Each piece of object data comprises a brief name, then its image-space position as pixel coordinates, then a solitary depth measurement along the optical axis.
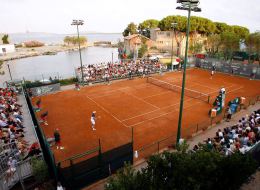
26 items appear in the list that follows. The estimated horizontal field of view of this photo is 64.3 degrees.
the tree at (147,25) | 90.19
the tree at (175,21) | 66.93
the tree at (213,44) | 51.75
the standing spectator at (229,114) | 19.27
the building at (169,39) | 70.06
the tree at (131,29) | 90.81
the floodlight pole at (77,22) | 32.12
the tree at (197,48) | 58.34
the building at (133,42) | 72.14
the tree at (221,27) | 71.00
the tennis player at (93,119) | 18.15
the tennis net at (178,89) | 26.61
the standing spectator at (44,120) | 20.05
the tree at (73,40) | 152.12
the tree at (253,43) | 45.50
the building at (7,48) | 112.45
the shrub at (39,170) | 10.88
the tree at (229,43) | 48.19
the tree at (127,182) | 6.68
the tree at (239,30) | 71.81
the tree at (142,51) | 64.07
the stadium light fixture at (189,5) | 12.83
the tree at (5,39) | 120.44
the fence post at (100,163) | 11.84
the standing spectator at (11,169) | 11.00
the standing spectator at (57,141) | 15.21
